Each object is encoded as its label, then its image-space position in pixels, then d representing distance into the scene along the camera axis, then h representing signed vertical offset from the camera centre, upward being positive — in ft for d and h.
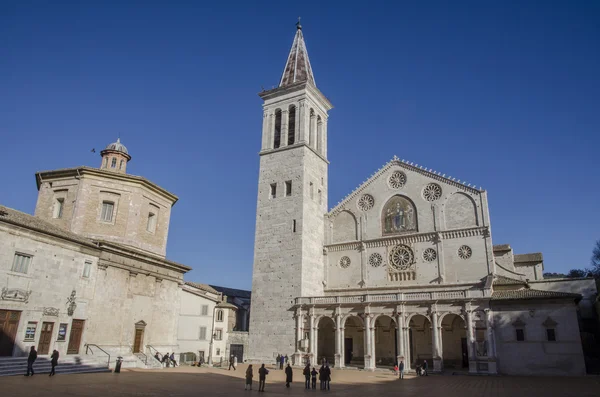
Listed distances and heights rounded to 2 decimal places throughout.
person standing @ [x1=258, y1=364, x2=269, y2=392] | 62.18 -5.00
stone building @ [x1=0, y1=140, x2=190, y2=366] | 72.79 +12.20
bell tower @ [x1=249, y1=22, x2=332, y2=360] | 122.21 +38.16
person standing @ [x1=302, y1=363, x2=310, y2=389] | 68.18 -5.01
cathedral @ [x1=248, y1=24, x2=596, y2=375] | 97.19 +18.64
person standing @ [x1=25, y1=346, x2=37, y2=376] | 64.69 -3.77
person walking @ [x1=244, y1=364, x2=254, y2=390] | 62.64 -4.96
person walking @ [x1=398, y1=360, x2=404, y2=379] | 89.23 -5.04
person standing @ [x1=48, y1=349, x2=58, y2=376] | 67.00 -3.89
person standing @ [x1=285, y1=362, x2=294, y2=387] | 68.90 -5.13
